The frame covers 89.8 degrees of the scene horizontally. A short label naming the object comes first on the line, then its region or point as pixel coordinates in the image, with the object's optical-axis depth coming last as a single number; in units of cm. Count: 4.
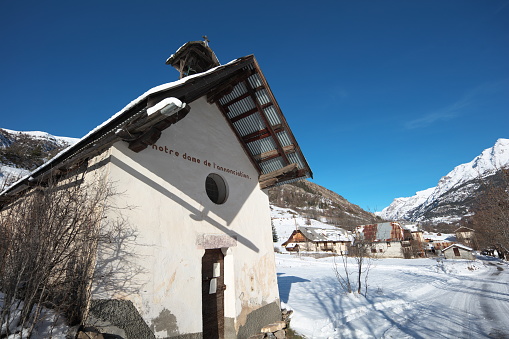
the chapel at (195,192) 466
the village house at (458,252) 4650
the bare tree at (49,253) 321
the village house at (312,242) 5997
